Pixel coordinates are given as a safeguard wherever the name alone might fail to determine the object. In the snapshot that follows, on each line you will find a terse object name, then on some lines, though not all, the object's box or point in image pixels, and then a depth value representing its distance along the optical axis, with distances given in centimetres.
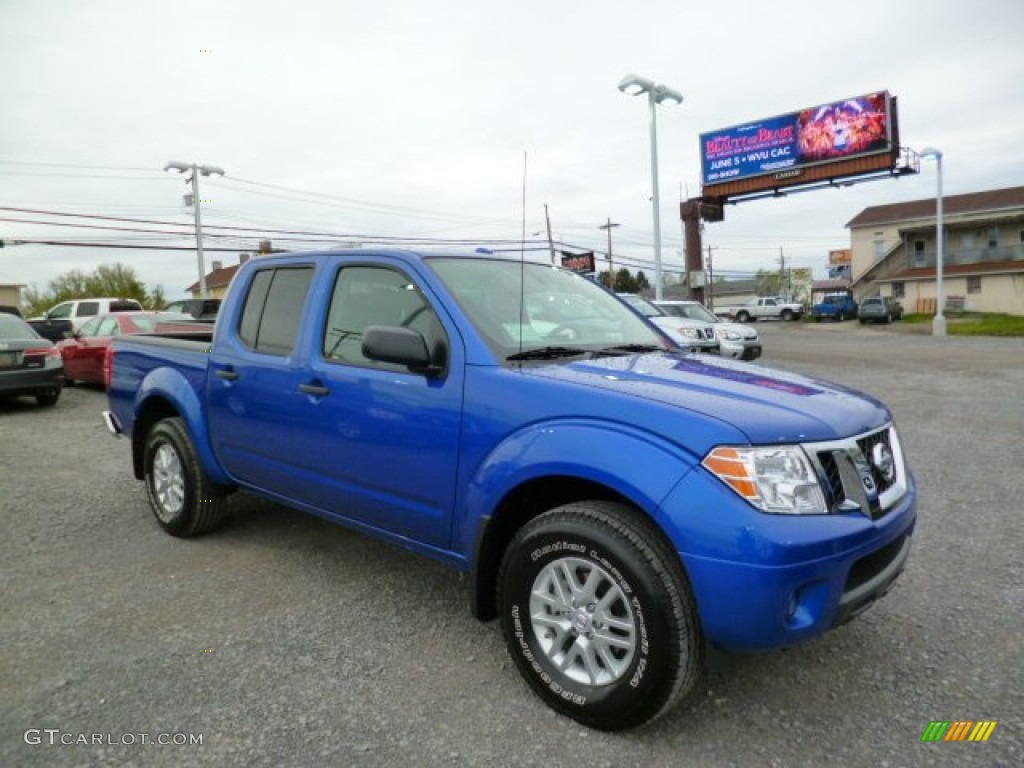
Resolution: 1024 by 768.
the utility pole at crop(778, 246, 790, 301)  9725
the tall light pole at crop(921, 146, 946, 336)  2514
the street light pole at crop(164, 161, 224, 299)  2770
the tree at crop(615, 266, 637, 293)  9862
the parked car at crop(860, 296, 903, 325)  3806
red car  1239
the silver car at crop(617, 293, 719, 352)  1296
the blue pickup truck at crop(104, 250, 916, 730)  229
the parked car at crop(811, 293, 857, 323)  4372
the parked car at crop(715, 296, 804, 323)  4728
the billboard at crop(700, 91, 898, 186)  3175
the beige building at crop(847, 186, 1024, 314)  4344
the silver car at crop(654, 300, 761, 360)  1455
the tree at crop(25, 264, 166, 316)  6975
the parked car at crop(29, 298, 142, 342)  1809
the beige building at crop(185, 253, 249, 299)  7369
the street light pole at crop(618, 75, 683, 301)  1691
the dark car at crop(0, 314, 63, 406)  1029
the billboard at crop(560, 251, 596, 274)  2721
